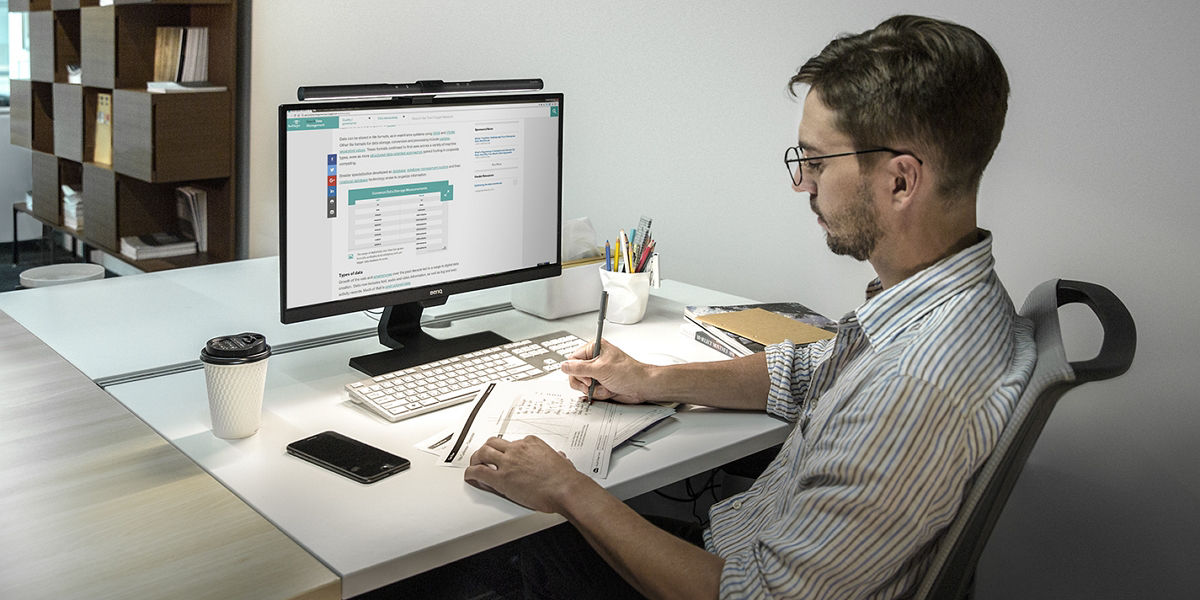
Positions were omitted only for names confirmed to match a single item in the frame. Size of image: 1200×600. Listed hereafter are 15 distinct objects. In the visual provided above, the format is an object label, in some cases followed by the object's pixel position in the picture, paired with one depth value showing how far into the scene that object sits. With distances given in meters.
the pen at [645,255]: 2.00
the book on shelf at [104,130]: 4.36
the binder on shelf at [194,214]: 4.31
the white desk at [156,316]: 1.72
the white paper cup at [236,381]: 1.33
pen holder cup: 1.99
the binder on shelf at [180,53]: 4.10
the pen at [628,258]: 1.99
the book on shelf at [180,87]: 3.98
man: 1.02
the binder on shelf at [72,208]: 4.77
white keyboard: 1.50
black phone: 1.26
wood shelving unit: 4.02
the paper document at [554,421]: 1.35
